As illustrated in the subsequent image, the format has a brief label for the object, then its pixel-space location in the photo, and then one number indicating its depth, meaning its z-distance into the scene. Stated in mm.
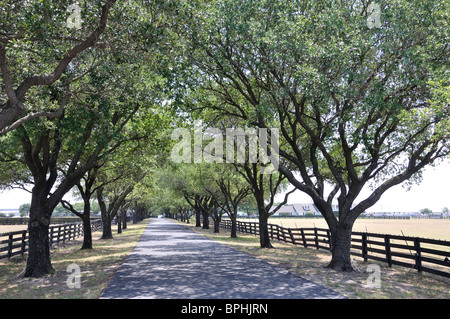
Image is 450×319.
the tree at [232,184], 27334
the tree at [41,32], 6902
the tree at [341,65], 10477
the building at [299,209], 169650
